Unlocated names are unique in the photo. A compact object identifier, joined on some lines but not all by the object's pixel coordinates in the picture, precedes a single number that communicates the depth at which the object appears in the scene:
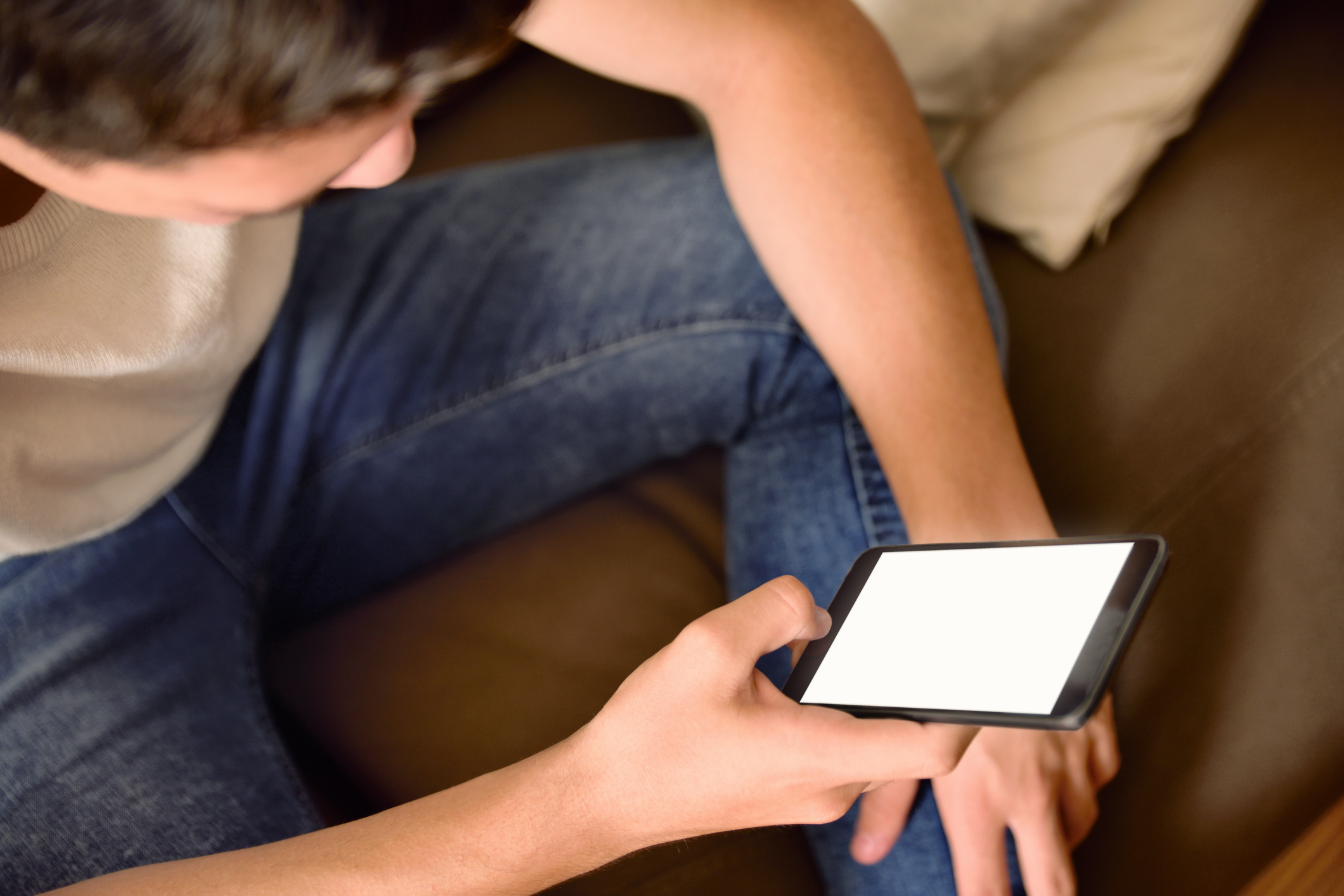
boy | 0.36
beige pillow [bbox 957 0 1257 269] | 0.74
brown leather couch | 0.60
